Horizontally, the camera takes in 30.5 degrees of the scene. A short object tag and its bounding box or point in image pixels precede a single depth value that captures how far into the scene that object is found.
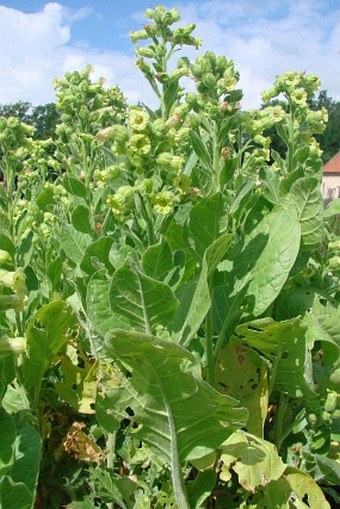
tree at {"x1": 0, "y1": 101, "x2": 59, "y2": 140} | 27.40
